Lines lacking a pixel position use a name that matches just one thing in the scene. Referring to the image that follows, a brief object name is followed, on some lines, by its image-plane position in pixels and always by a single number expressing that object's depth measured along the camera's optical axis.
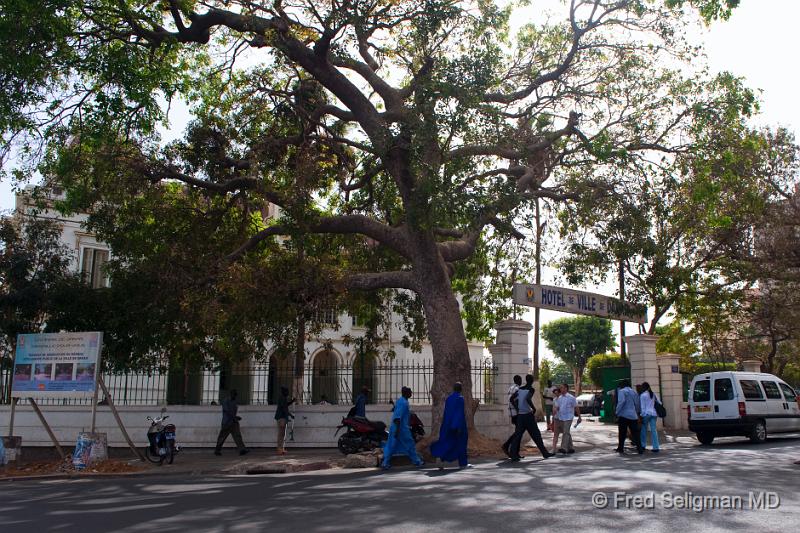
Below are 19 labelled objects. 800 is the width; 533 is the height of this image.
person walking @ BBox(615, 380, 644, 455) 15.25
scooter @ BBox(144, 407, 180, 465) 15.41
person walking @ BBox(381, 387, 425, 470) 13.02
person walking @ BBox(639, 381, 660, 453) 15.74
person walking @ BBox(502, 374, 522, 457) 14.38
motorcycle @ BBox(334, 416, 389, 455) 15.82
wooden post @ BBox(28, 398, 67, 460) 15.09
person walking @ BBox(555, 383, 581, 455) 15.79
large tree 14.27
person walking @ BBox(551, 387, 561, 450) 16.08
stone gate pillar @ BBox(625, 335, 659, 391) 22.27
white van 17.59
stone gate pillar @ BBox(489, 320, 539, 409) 18.61
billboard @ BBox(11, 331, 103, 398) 14.86
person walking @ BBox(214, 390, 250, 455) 17.20
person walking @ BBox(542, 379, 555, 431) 22.34
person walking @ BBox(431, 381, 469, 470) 12.29
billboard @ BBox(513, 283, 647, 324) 18.98
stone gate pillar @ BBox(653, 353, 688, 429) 23.23
